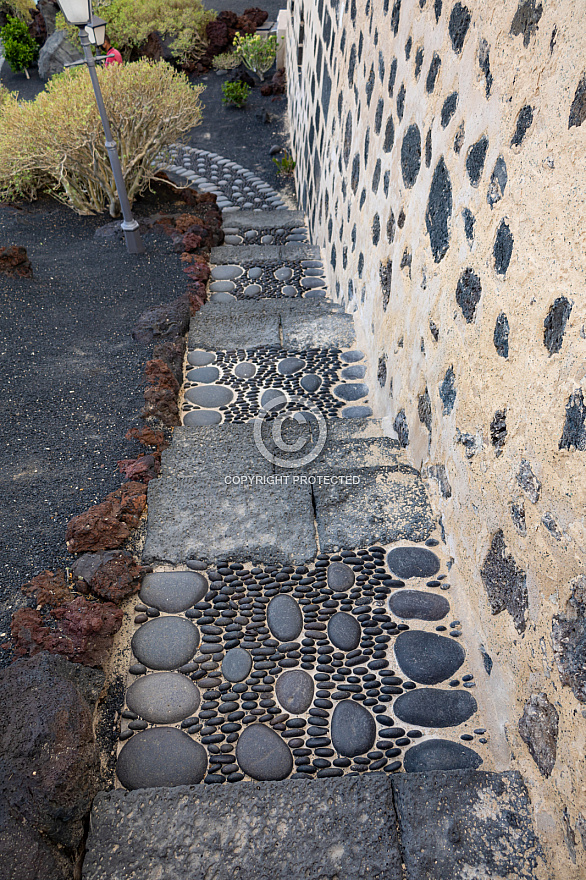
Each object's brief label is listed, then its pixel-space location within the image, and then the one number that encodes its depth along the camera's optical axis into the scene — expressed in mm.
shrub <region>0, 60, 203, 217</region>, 5816
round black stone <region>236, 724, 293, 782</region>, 1724
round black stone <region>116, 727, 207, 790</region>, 1706
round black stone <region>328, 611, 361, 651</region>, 2053
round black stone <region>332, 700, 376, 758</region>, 1778
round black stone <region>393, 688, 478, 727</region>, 1816
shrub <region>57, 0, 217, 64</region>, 12070
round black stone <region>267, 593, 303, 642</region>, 2090
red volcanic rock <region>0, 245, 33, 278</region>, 4535
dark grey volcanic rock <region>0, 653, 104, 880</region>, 1398
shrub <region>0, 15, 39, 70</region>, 12984
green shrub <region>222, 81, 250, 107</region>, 10633
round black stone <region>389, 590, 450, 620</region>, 2098
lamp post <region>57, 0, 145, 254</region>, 4961
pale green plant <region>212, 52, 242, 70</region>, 12031
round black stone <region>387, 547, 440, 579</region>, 2236
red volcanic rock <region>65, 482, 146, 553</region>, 2309
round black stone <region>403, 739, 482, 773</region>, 1702
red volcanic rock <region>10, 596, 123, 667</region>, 1911
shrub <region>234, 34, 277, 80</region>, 10922
